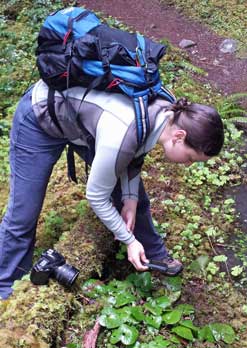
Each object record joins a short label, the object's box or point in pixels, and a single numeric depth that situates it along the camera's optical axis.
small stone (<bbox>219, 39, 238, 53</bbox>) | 9.54
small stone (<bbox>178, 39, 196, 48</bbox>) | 9.64
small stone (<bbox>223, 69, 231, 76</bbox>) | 8.69
